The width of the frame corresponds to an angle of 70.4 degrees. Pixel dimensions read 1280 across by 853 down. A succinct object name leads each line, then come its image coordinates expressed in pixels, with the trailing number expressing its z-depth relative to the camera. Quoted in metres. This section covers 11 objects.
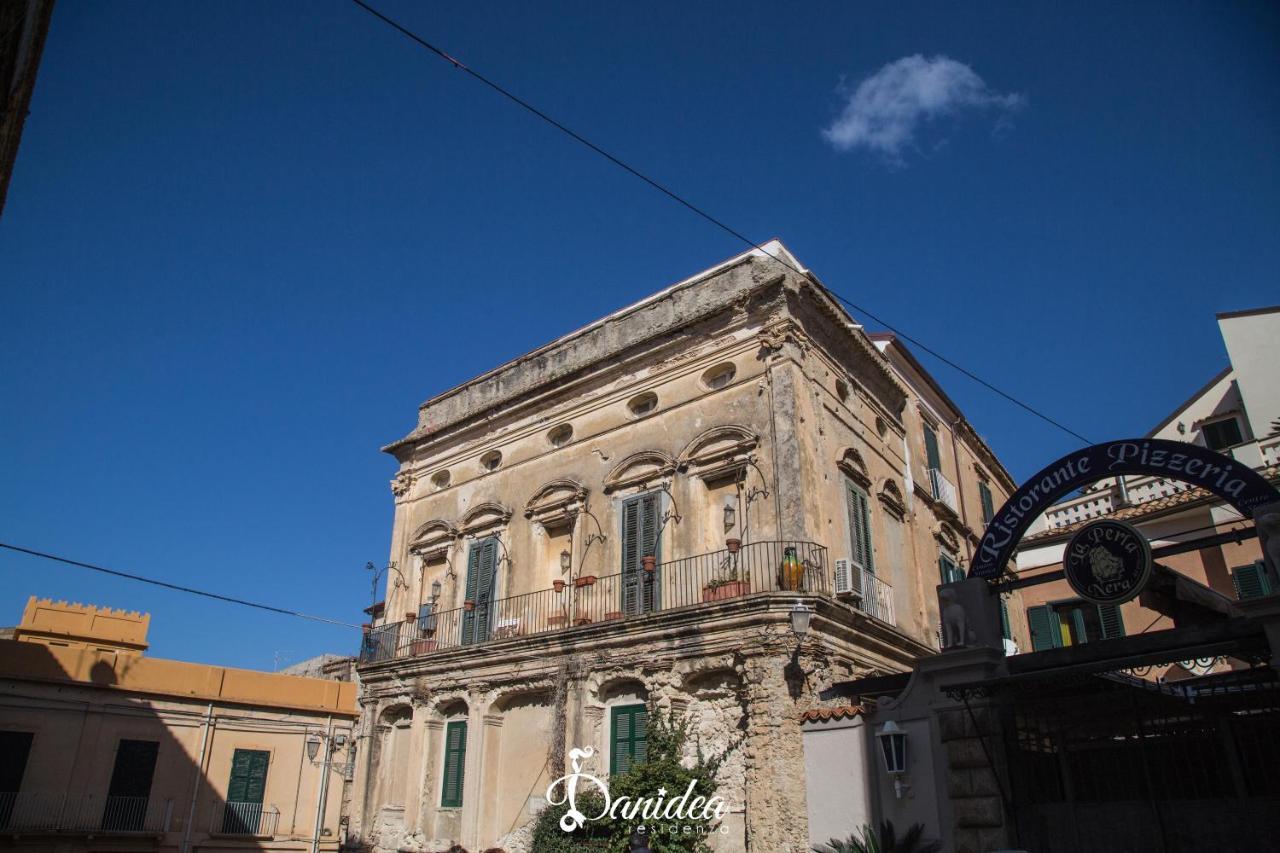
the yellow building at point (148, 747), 21.05
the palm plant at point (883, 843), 10.17
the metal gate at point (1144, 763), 8.46
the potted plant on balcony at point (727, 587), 14.81
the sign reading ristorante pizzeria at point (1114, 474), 8.86
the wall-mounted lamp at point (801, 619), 12.95
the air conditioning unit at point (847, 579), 14.83
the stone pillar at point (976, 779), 9.52
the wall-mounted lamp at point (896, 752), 10.45
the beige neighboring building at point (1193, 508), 19.17
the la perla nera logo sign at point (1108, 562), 8.89
